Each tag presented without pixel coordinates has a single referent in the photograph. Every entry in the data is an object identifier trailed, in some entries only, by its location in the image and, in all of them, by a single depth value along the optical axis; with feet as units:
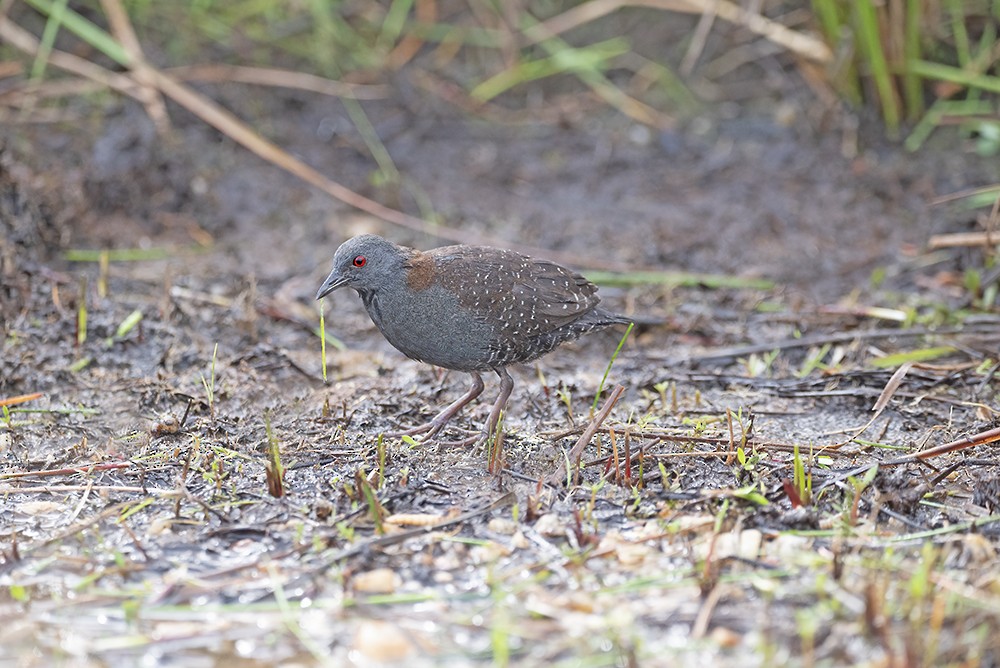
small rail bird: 29.25
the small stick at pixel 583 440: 27.14
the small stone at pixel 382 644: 21.01
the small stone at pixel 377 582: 22.95
